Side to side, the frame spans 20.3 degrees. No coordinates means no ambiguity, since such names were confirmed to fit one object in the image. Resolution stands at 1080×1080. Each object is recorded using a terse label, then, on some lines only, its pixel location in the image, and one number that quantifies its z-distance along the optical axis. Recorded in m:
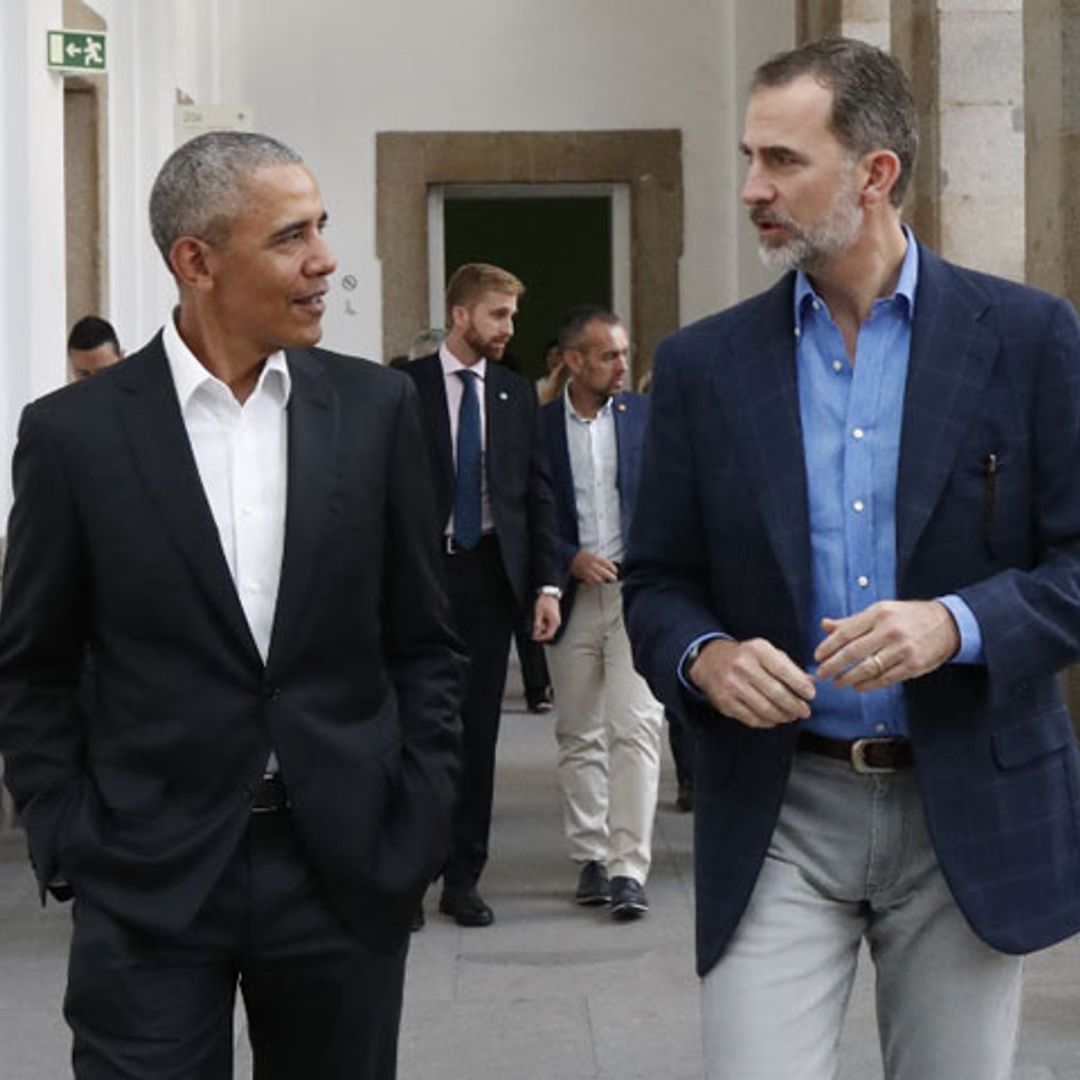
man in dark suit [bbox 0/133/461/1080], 3.89
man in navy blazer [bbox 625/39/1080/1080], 3.80
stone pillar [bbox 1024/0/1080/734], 10.59
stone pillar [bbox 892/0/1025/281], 13.12
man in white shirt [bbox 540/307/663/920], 8.97
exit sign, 12.02
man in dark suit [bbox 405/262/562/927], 8.84
